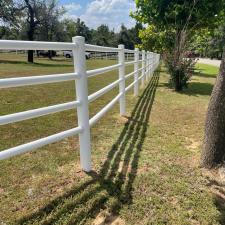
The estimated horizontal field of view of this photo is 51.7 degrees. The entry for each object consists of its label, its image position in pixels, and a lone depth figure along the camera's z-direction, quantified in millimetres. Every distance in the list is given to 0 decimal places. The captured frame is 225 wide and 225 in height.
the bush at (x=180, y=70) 8652
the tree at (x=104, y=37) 71875
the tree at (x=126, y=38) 71283
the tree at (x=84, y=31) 76086
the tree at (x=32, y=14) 22156
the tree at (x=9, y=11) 22650
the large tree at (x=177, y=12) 11386
